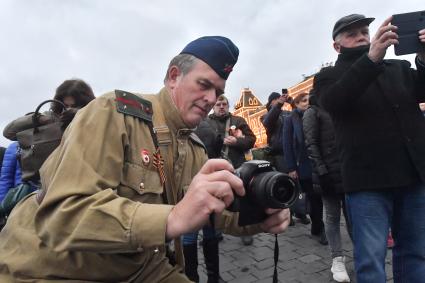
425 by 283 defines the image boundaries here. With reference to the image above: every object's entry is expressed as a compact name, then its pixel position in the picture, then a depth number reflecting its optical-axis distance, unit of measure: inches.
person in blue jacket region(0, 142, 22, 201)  121.3
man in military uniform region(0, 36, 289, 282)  46.2
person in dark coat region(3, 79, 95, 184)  98.4
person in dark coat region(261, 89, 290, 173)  231.5
